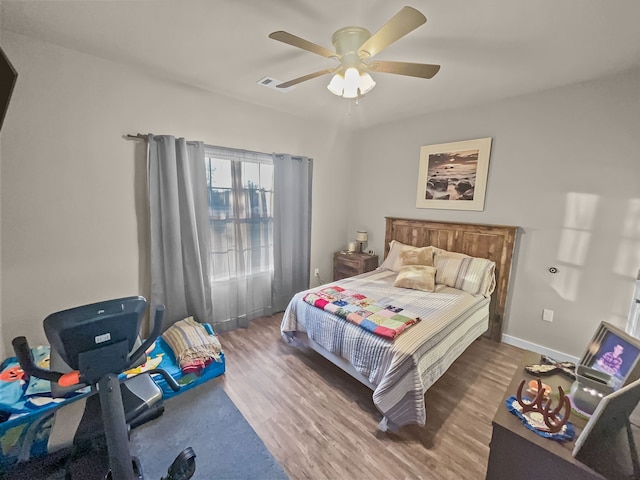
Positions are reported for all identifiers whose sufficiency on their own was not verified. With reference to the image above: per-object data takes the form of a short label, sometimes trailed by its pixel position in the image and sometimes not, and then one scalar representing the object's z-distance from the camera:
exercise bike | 0.95
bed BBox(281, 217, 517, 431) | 1.69
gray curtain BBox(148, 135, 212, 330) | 2.37
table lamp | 3.93
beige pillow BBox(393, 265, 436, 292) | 2.71
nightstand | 3.68
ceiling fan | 1.40
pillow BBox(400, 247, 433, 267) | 3.04
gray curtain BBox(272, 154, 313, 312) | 3.25
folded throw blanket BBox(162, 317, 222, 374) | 2.12
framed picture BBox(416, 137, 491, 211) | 2.88
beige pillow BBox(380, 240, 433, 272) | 3.19
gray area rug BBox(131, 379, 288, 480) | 1.47
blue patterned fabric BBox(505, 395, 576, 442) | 0.90
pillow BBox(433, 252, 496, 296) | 2.69
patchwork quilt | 1.91
